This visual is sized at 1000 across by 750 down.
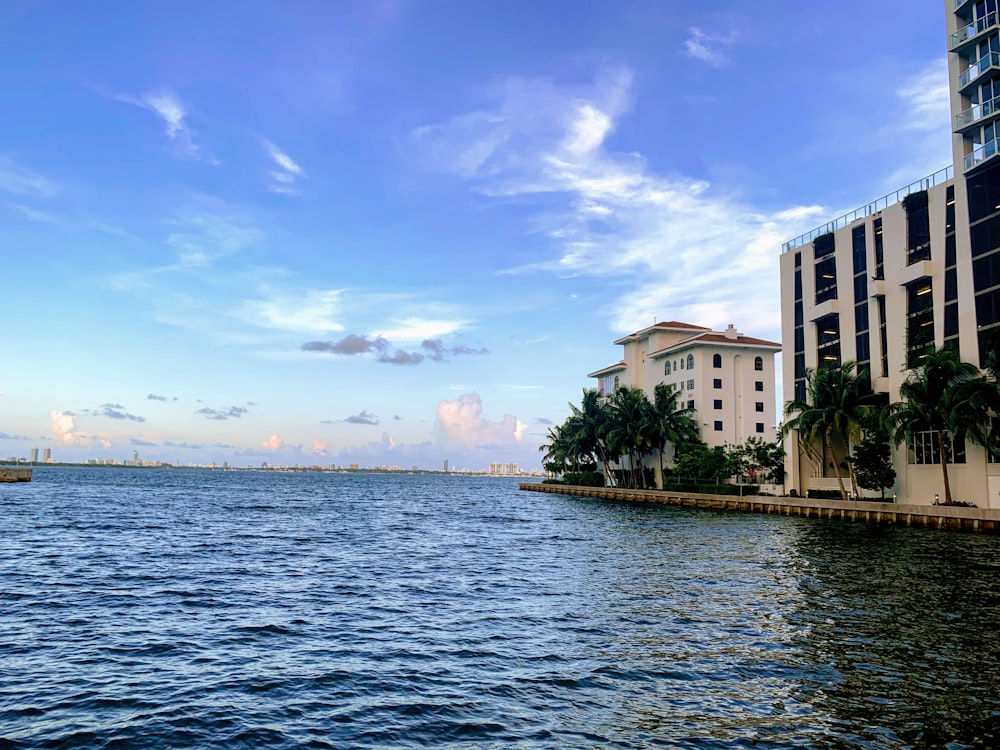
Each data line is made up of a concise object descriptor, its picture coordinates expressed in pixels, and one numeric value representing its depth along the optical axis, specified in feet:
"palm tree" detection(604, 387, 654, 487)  327.26
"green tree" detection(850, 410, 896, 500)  197.47
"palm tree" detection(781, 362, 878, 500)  205.57
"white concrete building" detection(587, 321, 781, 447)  327.67
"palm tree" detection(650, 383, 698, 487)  316.81
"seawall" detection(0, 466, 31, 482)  366.63
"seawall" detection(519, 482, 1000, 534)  155.63
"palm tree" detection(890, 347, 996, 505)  162.81
